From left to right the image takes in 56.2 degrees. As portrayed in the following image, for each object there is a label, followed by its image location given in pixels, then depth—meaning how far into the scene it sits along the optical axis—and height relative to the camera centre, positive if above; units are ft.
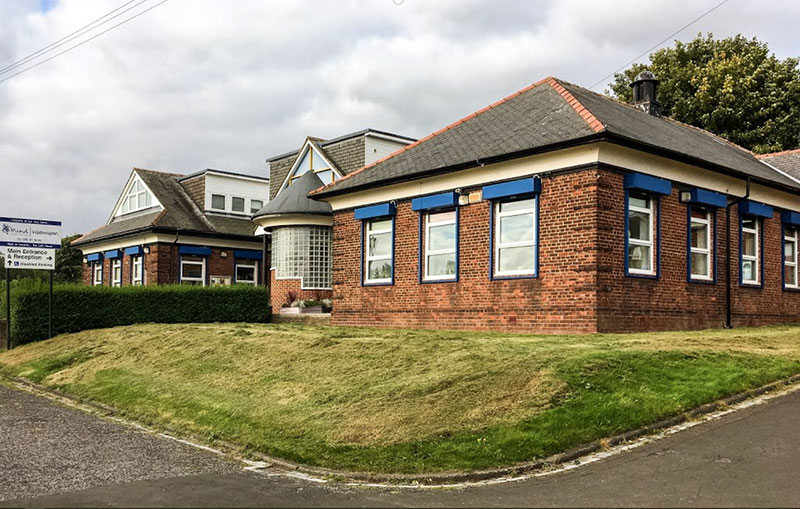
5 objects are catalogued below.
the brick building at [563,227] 50.01 +4.65
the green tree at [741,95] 115.75 +30.53
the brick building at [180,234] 108.58 +7.51
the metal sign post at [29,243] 65.21 +3.58
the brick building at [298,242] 81.82 +4.81
